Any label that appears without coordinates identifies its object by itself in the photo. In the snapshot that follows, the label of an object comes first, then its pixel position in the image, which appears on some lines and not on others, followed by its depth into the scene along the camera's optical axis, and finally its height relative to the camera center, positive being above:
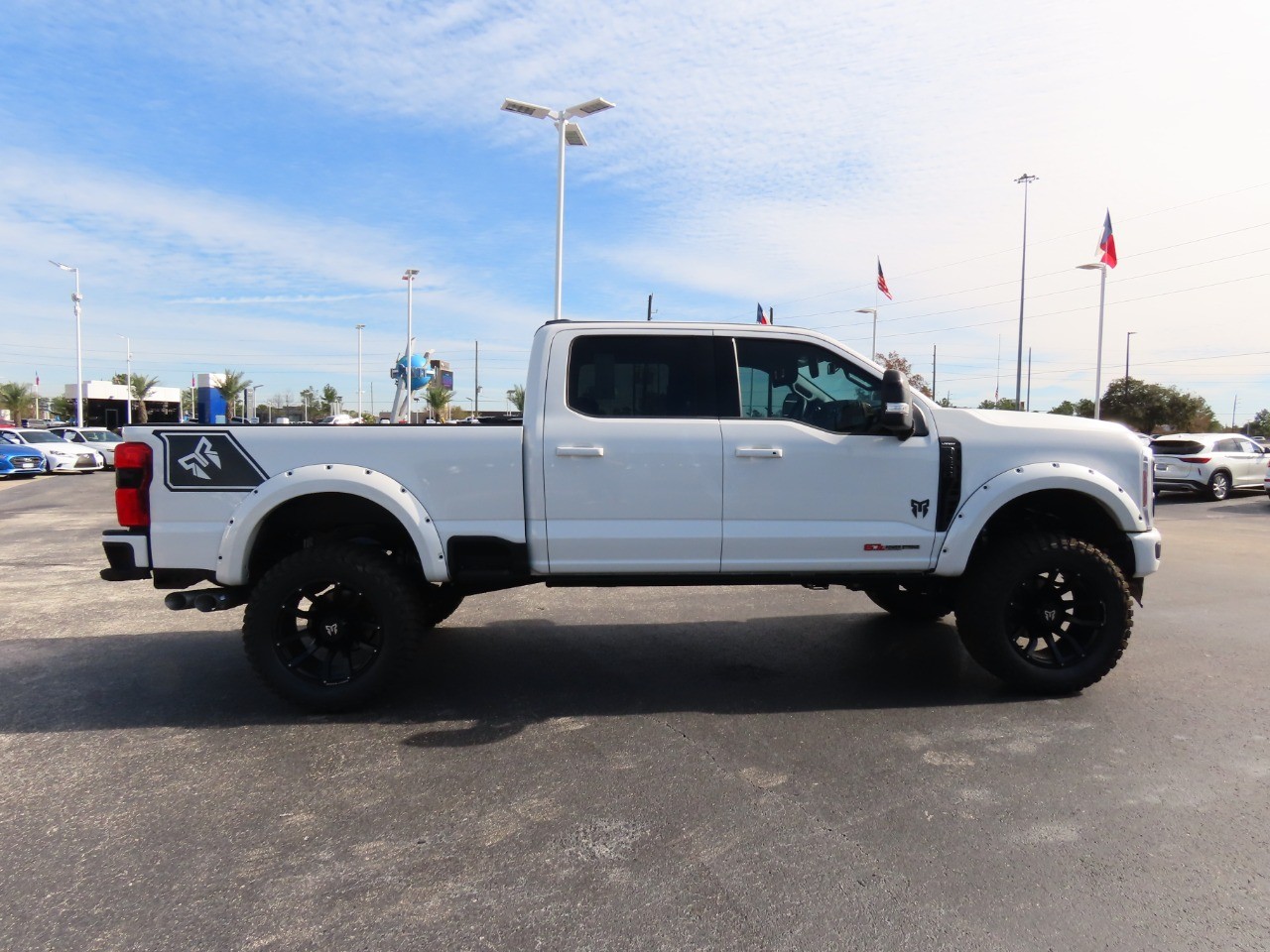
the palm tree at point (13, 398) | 71.56 +1.45
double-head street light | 17.62 +6.63
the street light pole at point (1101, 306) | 31.79 +5.12
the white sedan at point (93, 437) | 28.28 -0.75
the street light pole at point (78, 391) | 45.19 +1.35
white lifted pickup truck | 4.36 -0.42
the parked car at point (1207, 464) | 17.92 -0.62
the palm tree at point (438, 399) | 61.12 +1.77
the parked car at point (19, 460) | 23.41 -1.30
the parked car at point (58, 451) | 25.03 -1.10
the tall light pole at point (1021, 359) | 37.50 +3.40
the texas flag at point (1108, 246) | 30.20 +6.82
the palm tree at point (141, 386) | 65.06 +2.46
